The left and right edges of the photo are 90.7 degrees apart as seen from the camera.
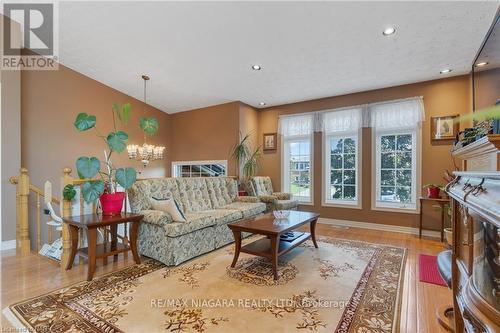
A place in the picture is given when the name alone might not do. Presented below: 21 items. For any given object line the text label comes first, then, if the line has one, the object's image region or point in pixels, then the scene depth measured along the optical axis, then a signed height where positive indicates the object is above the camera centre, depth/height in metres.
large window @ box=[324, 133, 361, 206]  4.98 -0.10
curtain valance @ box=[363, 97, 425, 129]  4.31 +0.93
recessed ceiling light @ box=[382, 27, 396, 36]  2.91 +1.60
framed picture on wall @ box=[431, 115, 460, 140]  4.04 +0.62
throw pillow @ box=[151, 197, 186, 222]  2.97 -0.52
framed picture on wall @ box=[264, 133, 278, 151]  5.94 +0.60
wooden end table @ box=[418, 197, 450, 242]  3.82 -0.59
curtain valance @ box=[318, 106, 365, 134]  4.88 +0.93
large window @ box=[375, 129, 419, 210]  4.45 -0.07
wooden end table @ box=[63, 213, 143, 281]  2.48 -0.78
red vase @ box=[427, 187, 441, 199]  3.97 -0.44
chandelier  4.71 +0.27
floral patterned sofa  2.86 -0.70
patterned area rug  1.79 -1.15
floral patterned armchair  4.76 -0.62
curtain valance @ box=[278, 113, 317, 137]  5.41 +0.92
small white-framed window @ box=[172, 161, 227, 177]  5.89 -0.08
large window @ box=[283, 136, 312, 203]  5.55 -0.04
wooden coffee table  2.52 -0.70
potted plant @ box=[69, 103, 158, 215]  2.70 -0.16
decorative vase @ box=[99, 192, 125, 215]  2.86 -0.43
